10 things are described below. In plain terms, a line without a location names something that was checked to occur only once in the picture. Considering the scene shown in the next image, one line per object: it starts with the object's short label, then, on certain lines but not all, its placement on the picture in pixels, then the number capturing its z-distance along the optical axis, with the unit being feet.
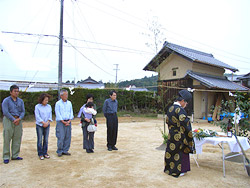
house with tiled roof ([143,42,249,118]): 42.75
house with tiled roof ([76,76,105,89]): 101.22
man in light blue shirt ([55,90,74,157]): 15.81
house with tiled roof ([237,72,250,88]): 66.44
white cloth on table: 12.12
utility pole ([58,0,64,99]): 39.34
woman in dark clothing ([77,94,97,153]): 17.08
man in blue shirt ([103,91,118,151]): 17.83
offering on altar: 12.85
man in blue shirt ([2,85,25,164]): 14.06
